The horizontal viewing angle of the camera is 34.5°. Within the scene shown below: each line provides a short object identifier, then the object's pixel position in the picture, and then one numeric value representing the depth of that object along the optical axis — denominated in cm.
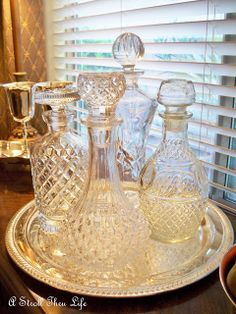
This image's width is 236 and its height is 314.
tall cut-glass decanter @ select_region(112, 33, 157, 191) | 72
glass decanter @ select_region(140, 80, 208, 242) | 57
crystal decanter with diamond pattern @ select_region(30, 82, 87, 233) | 63
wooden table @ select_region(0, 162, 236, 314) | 46
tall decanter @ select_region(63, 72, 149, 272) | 50
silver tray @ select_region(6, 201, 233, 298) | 48
